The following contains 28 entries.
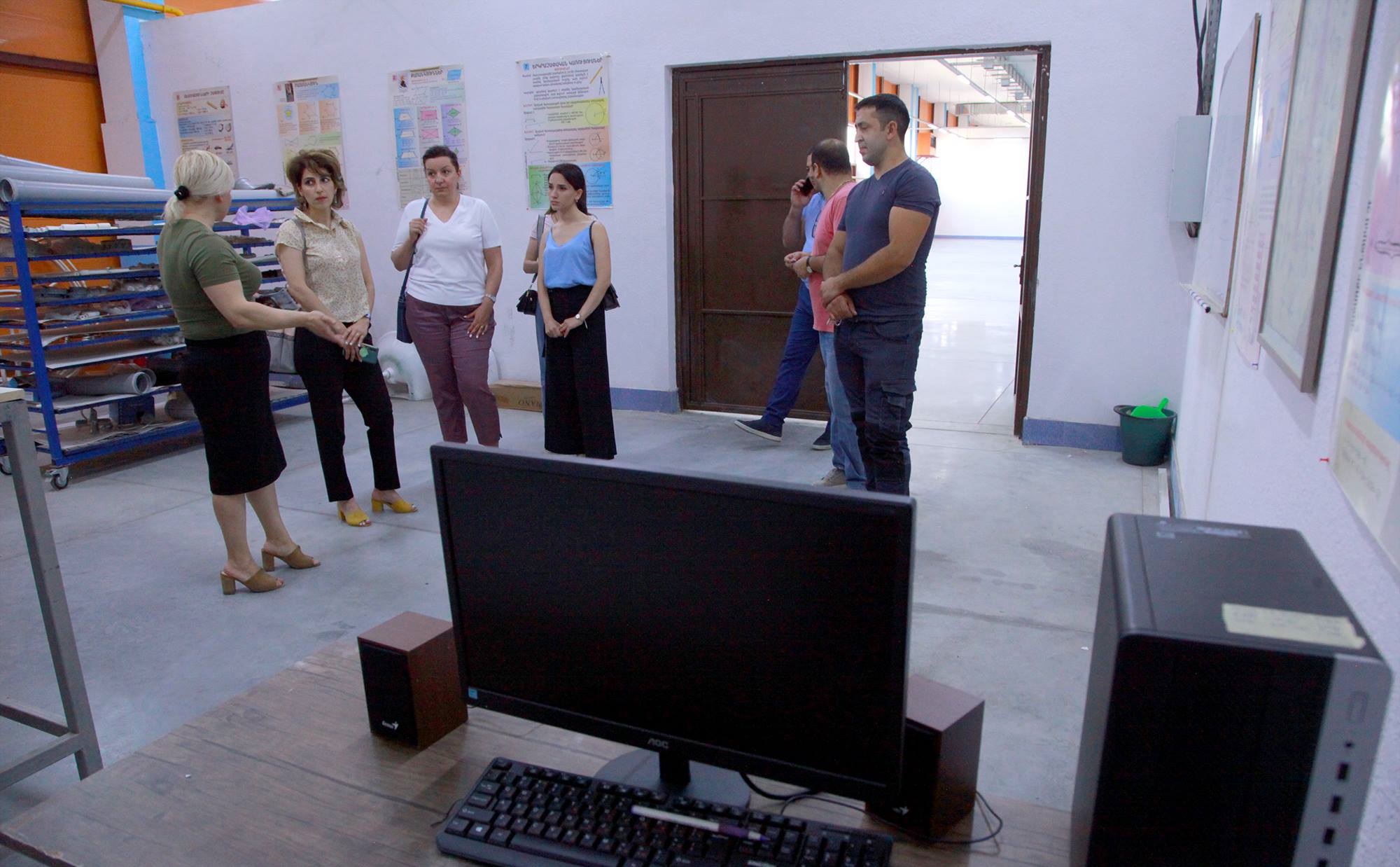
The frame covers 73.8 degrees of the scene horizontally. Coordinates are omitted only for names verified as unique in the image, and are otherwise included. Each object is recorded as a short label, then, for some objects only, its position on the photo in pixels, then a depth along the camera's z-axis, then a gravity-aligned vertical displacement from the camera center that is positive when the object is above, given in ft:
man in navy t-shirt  9.30 -0.83
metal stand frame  6.39 -2.69
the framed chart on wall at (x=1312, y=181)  3.88 +0.05
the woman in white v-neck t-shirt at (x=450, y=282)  11.82 -0.90
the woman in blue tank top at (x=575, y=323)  11.94 -1.45
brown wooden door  16.14 -0.14
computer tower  1.94 -1.11
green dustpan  13.88 -3.14
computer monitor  2.93 -1.37
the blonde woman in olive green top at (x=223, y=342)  8.54 -1.21
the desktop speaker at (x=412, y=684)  3.87 -1.93
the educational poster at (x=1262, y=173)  5.85 +0.13
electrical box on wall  12.18 +0.28
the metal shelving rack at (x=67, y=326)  13.61 -1.74
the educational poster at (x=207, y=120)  21.20 +2.13
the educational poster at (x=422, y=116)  18.62 +1.86
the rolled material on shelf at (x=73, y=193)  12.96 +0.36
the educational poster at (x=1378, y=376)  2.89 -0.61
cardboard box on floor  18.66 -3.65
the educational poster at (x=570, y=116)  17.37 +1.68
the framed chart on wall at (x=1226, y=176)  8.25 +0.17
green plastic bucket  13.66 -3.49
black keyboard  3.07 -2.09
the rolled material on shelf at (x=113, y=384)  14.65 -2.56
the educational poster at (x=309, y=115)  19.86 +2.06
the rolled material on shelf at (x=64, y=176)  13.37 +0.62
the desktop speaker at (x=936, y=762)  3.22 -1.92
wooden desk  3.29 -2.19
